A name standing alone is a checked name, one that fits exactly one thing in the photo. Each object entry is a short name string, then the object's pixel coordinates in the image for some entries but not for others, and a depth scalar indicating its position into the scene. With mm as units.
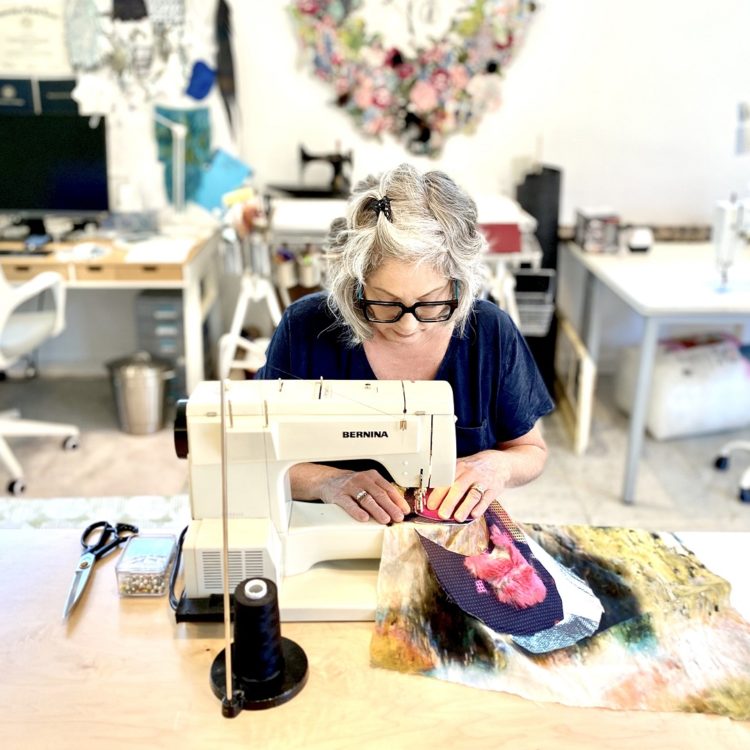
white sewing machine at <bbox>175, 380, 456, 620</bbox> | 1114
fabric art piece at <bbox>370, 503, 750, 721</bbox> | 992
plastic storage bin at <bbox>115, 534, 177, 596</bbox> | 1169
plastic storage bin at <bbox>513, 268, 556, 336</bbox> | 3246
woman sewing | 1321
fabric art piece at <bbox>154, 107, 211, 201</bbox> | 3496
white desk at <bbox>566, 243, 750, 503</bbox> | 2561
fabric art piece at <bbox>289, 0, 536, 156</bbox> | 3324
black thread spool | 961
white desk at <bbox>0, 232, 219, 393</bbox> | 3076
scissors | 1163
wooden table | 925
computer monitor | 3289
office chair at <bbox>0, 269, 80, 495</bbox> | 2783
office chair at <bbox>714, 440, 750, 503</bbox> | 2845
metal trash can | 3201
